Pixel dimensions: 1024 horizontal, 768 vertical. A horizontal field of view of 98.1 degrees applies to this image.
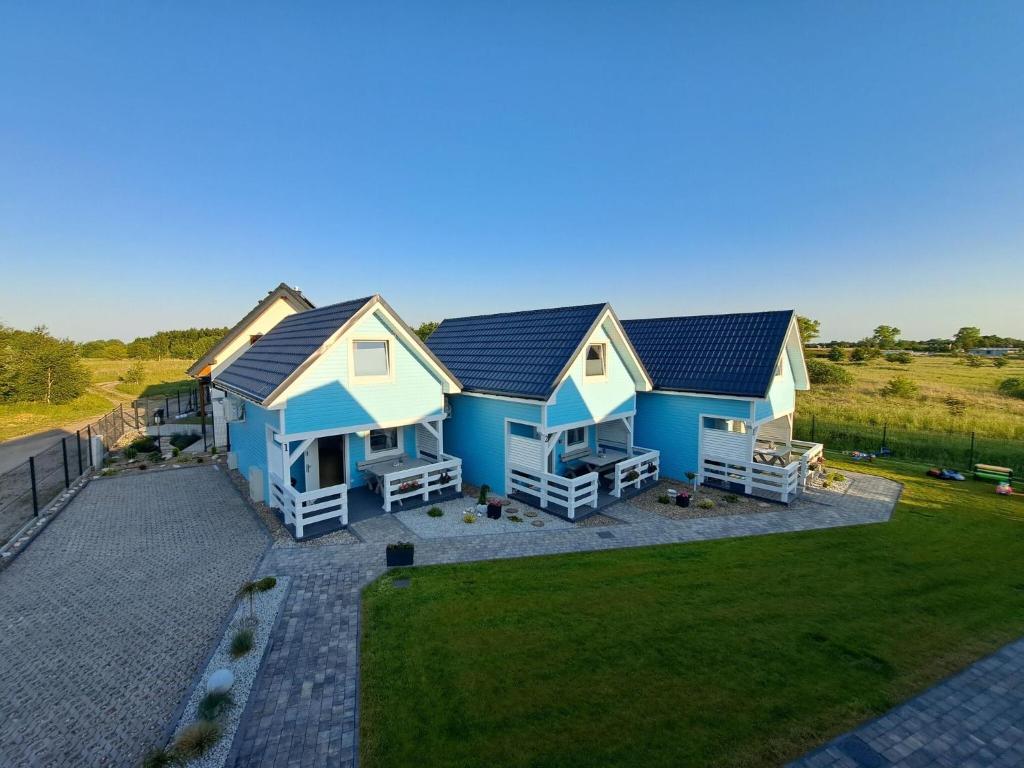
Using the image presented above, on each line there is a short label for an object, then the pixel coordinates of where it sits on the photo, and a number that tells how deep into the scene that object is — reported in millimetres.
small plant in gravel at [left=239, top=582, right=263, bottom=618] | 8648
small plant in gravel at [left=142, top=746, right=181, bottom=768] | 5062
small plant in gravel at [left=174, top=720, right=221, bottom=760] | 5203
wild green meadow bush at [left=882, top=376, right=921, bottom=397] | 35281
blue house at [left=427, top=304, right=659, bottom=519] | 13742
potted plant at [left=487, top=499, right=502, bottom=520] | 12570
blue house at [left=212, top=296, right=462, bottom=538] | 11812
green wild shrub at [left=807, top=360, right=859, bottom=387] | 41531
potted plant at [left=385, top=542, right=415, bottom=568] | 9852
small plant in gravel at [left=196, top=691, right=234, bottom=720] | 5691
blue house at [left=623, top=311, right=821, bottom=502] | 15000
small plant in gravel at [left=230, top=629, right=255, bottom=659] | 6988
